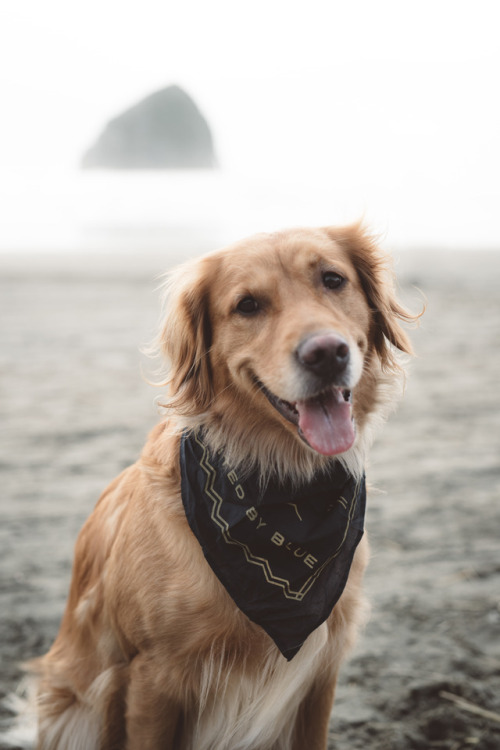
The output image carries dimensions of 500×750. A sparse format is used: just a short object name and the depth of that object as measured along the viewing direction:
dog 2.14
